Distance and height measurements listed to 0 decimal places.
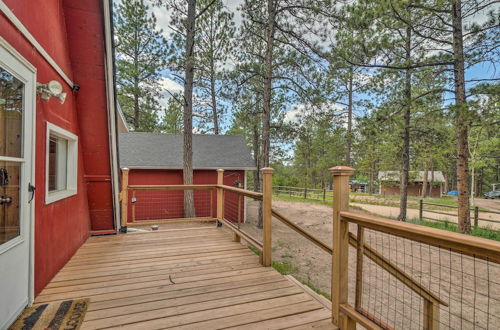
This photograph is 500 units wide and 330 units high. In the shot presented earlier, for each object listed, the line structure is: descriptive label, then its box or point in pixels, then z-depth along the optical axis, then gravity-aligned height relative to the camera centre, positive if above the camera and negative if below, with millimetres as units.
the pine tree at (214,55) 8463 +4415
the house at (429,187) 28203 -2584
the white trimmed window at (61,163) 2952 -4
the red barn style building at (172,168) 8891 -137
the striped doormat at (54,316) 1941 -1297
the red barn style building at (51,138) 1927 +284
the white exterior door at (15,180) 1841 -142
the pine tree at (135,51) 11973 +5833
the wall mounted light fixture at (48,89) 2416 +740
